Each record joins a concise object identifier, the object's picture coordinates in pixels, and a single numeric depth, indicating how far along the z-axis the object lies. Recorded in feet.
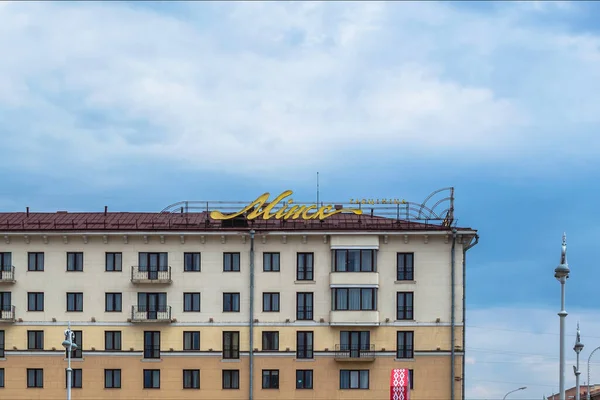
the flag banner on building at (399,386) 223.10
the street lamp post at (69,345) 243.40
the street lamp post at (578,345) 232.32
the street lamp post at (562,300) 158.81
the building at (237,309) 293.64
